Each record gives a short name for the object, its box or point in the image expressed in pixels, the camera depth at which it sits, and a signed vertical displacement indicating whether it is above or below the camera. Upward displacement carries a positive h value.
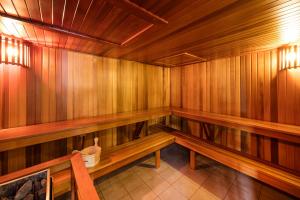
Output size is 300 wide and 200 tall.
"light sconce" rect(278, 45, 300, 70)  1.99 +0.70
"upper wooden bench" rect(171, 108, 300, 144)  1.84 -0.44
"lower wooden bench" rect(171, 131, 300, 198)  1.78 -1.13
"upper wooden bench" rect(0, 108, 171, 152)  1.54 -0.42
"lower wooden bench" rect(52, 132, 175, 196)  1.79 -1.07
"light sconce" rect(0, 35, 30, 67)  1.68 +0.69
